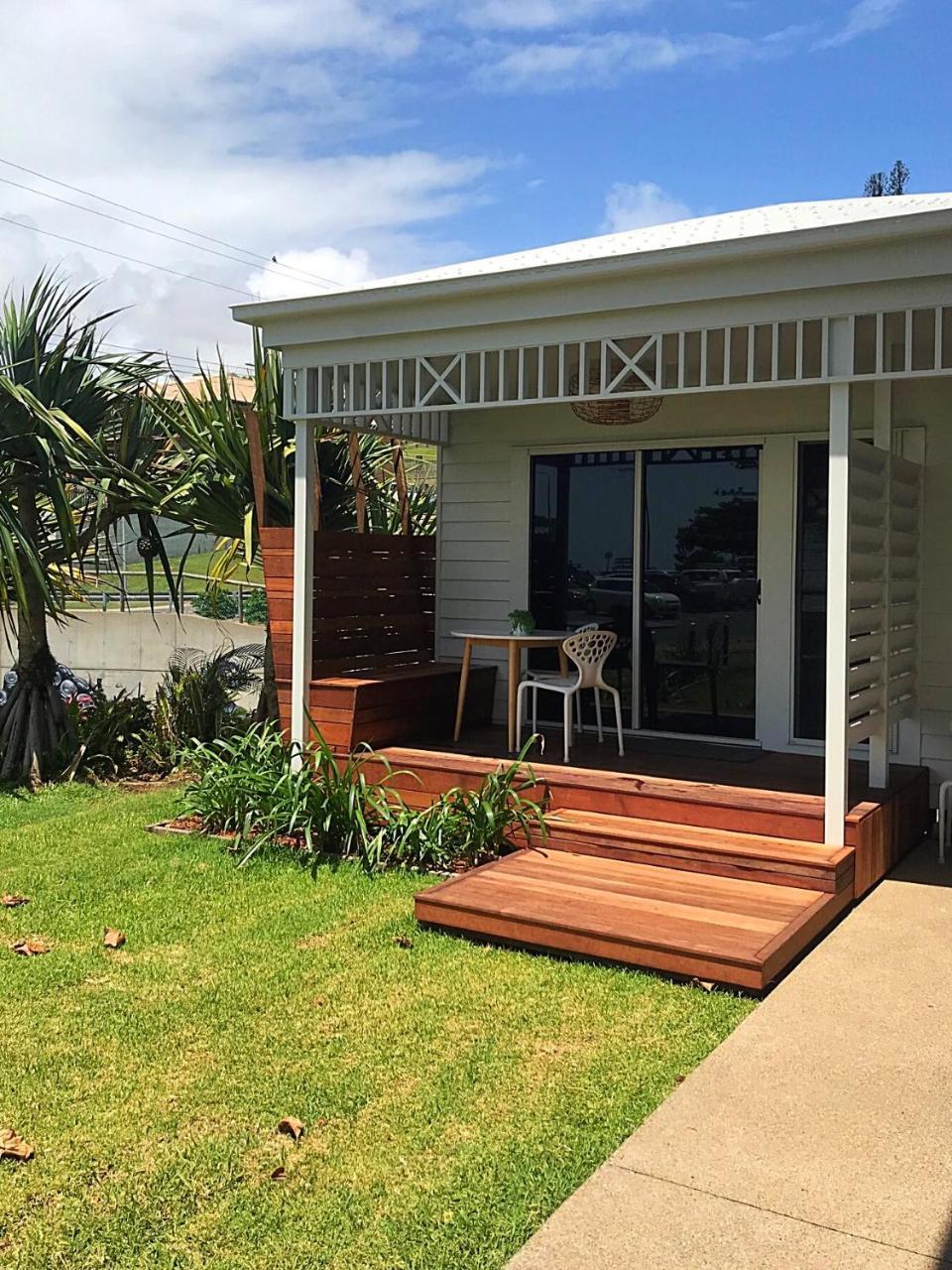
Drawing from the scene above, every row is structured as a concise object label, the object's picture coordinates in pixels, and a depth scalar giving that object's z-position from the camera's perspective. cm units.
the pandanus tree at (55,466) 805
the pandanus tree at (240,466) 802
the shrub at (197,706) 862
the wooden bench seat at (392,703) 697
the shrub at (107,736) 842
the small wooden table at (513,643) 709
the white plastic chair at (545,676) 762
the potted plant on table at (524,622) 734
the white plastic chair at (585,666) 676
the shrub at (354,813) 602
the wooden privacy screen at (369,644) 705
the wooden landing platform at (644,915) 438
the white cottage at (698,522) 537
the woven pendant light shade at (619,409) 763
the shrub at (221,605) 1149
